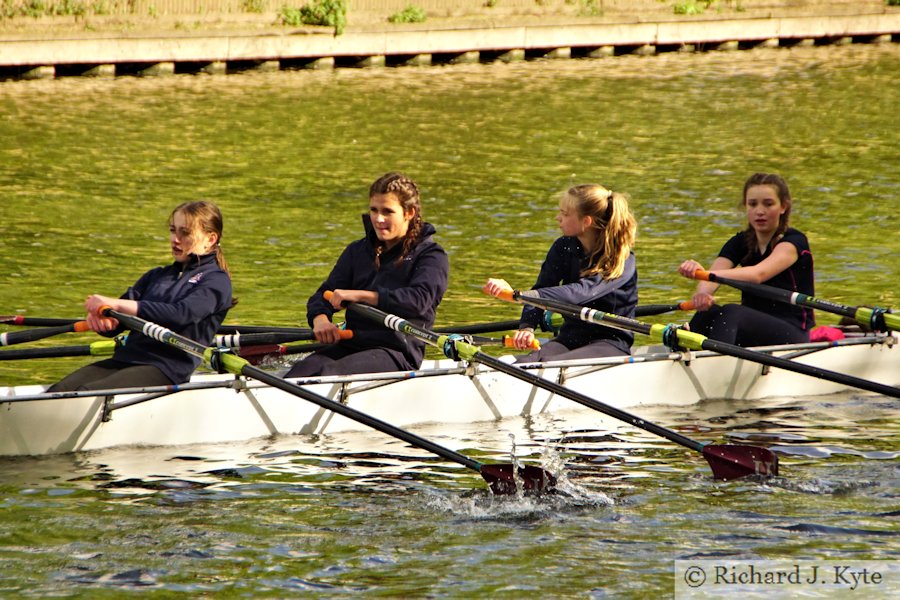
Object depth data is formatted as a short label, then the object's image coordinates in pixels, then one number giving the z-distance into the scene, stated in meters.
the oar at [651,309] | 22.61
